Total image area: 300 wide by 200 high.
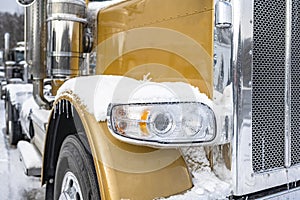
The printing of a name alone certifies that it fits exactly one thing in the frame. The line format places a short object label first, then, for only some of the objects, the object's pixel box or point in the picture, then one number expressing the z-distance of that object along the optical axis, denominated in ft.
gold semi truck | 5.71
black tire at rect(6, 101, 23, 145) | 22.82
